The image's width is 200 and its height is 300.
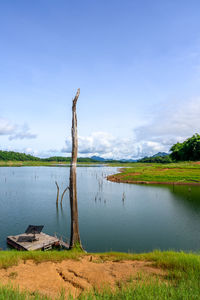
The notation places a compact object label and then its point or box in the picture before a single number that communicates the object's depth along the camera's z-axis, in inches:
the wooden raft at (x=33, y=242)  723.9
